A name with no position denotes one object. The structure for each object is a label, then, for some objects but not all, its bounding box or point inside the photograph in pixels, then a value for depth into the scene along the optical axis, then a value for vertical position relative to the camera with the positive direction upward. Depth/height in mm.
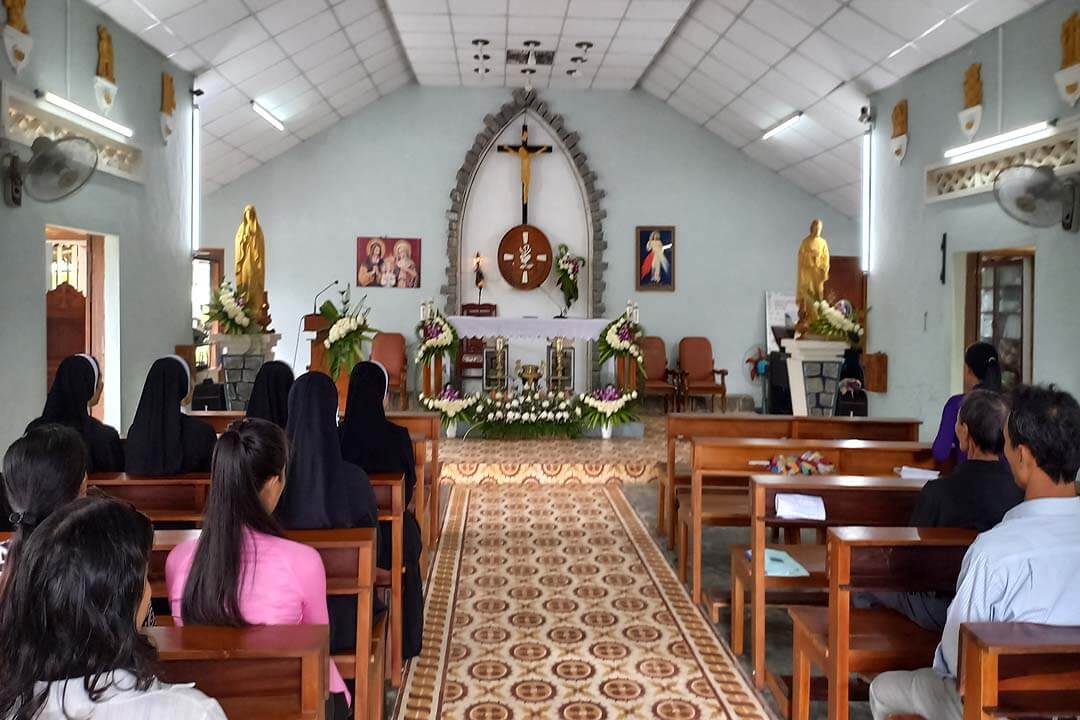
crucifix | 12156 +2519
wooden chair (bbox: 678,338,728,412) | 11719 -197
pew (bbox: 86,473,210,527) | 3867 -595
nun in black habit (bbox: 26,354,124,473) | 3809 -202
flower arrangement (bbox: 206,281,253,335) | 8227 +315
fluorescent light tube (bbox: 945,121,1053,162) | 6321 +1482
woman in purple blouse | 4371 -151
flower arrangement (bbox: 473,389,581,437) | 9188 -653
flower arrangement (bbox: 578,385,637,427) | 9344 -582
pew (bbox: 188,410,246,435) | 5629 -425
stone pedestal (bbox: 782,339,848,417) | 8258 -194
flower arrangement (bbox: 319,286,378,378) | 8406 +59
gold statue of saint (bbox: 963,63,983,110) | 6980 +1963
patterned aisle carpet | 3428 -1250
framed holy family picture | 12219 +1112
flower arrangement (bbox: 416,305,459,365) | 9680 +104
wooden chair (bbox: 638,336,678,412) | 11617 -224
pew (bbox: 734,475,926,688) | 3570 -607
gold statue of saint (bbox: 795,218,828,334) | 8266 +676
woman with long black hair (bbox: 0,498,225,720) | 1341 -403
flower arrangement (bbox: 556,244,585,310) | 11875 +923
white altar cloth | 10008 +228
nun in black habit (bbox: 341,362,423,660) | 4027 -395
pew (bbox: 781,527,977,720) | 2682 -662
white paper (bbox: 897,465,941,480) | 4086 -538
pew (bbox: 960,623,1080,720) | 1876 -649
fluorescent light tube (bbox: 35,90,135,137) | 5867 +1568
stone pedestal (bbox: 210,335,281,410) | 8336 -192
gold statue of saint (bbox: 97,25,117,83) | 6609 +2045
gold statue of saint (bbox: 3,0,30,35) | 5324 +1880
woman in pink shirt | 2188 -508
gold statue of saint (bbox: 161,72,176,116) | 7766 +2069
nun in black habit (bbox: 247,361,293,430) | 4285 -217
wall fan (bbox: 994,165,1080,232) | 5805 +956
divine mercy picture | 12367 +1192
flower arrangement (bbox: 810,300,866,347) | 8164 +216
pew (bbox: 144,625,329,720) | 1771 -614
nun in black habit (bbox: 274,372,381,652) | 2982 -375
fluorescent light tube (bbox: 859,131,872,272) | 8938 +1363
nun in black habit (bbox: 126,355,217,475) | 3941 -328
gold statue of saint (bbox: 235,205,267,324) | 8508 +787
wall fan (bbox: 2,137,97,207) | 5297 +994
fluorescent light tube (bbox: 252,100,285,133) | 9955 +2523
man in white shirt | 2096 -440
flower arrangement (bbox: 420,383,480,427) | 9305 -569
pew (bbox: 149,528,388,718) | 2740 -666
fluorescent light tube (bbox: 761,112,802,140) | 10166 +2493
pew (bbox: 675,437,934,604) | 4617 -535
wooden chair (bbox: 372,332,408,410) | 11594 -137
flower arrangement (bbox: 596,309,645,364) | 9781 +93
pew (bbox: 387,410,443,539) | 5913 -614
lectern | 8562 +60
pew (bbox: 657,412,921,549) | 5648 -482
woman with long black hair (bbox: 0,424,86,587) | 2365 -329
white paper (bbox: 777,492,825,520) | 3582 -601
